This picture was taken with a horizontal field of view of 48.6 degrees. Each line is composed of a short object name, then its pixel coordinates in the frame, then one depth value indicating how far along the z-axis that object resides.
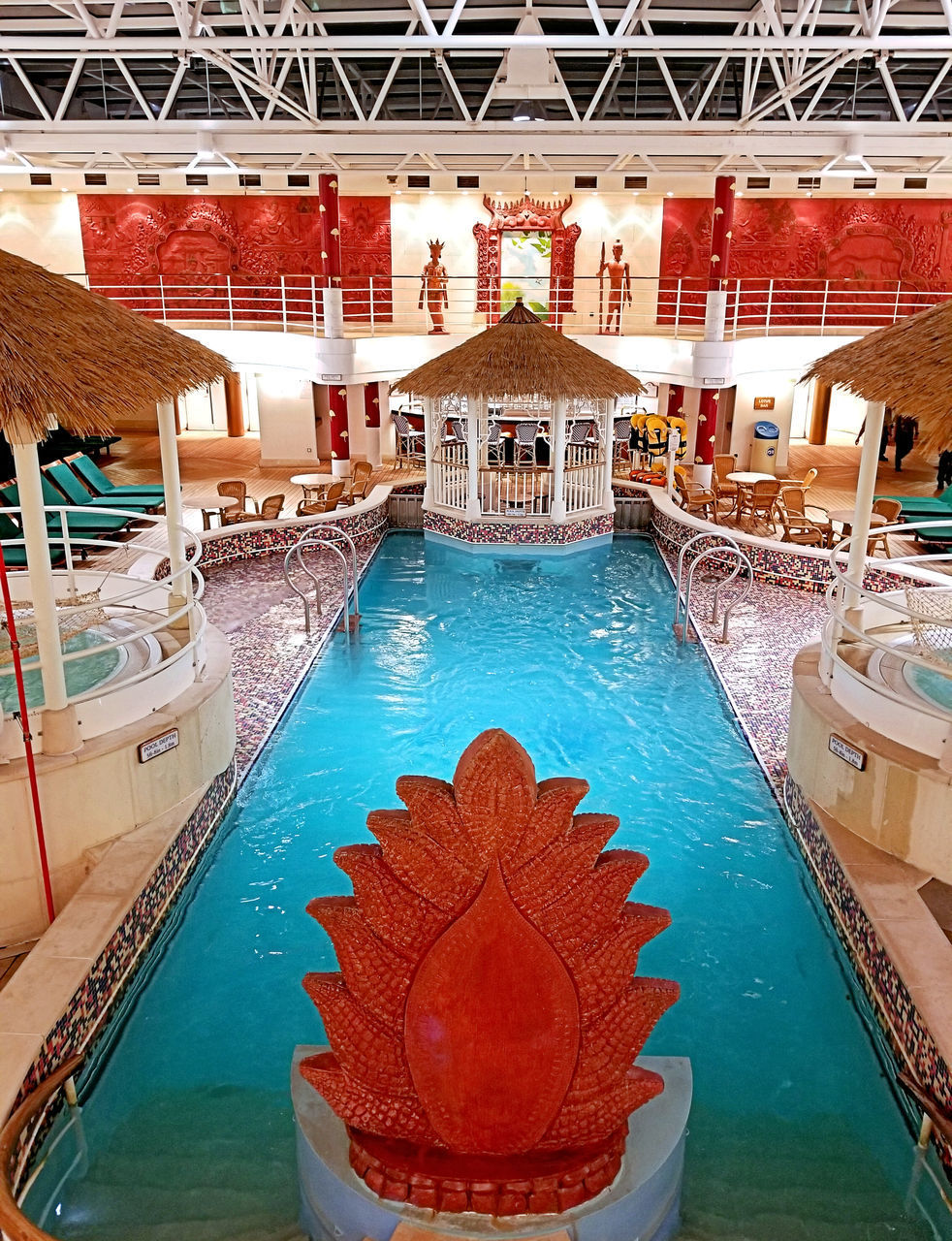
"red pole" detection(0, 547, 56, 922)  4.77
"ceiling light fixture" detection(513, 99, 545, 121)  11.91
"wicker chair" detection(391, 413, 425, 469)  17.16
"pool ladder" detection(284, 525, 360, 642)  10.16
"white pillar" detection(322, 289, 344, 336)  16.03
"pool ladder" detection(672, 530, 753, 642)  9.71
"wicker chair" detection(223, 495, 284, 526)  13.50
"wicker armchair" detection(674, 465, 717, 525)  14.02
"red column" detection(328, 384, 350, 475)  17.05
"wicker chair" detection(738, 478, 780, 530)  13.67
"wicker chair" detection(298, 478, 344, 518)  14.38
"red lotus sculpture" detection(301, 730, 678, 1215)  3.32
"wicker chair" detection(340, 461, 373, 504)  15.07
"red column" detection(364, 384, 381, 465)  18.77
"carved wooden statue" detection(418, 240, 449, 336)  20.45
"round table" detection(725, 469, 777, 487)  14.89
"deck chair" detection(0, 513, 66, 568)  10.84
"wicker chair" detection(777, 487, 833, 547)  12.75
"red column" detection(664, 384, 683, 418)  18.56
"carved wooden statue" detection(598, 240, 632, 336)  20.69
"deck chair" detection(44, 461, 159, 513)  12.84
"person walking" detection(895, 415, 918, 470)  17.42
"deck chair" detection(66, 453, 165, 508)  13.56
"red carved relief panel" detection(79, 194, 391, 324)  21.48
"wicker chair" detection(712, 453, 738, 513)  16.27
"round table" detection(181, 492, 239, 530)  13.30
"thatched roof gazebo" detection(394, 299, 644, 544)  13.20
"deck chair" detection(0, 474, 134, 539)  11.66
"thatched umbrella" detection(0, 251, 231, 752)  4.98
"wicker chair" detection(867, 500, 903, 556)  12.40
